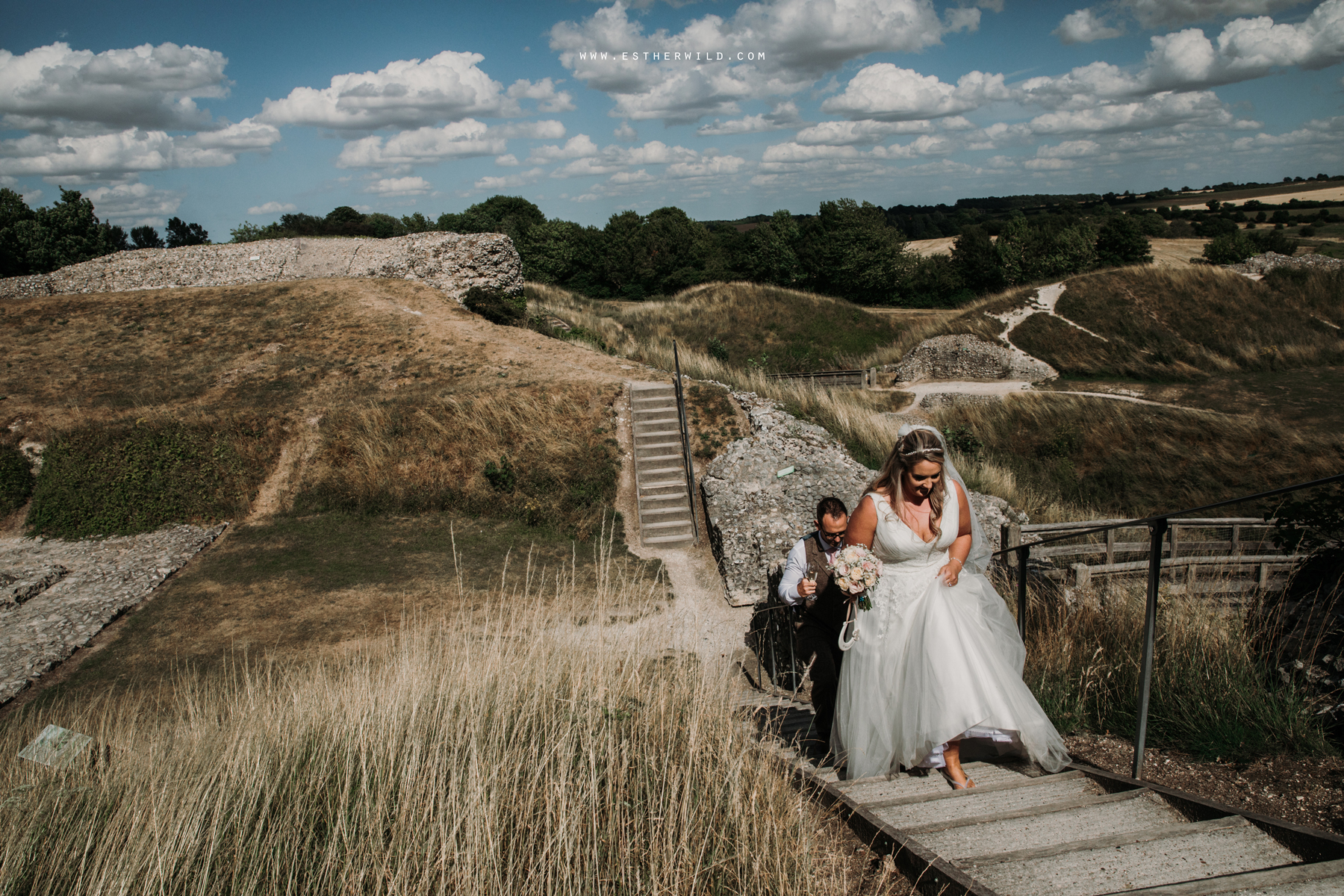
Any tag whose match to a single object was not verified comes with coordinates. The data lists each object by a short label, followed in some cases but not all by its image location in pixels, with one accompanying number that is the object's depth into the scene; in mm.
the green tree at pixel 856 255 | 49719
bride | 3658
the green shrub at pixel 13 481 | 13117
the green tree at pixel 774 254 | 54906
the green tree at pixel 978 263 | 46625
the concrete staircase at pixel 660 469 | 12602
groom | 4633
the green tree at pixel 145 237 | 48781
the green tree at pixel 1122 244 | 43562
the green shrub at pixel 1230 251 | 34781
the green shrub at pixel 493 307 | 20953
